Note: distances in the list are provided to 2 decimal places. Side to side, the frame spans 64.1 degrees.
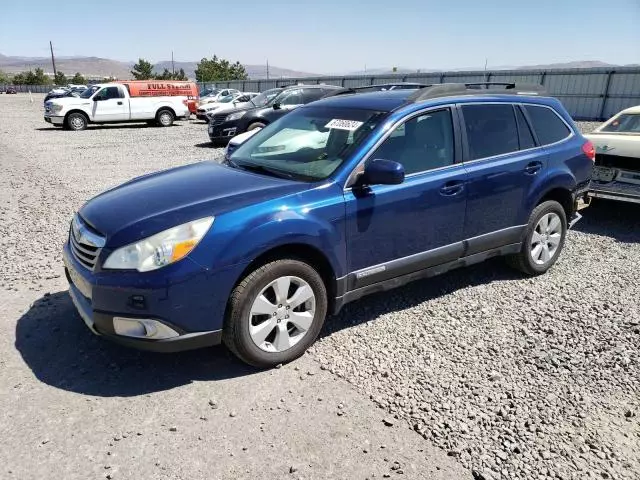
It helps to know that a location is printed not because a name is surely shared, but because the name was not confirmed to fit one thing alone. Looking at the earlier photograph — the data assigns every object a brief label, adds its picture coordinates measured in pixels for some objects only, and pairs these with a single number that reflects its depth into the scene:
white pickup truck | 20.14
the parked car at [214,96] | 28.08
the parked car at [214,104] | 22.83
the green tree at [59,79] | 96.00
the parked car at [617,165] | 6.33
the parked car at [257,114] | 14.33
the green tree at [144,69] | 74.47
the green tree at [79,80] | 97.47
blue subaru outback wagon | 3.04
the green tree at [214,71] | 71.00
